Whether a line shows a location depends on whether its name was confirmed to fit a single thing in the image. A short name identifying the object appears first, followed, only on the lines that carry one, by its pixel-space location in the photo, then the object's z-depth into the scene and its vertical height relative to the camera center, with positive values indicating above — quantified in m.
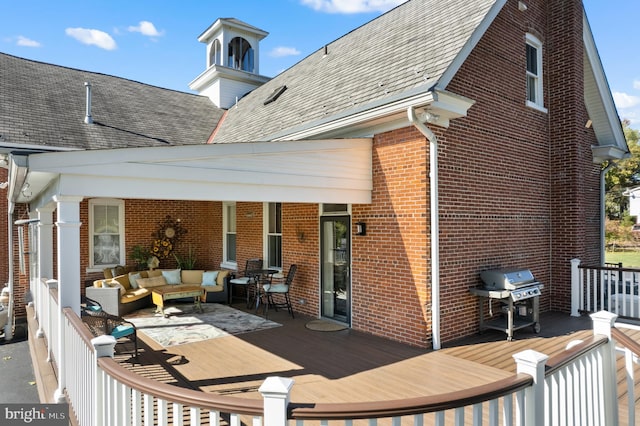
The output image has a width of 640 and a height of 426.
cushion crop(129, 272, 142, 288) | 10.41 -1.52
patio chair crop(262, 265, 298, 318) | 8.77 -1.50
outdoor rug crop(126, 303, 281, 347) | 7.36 -2.14
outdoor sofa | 8.76 -1.65
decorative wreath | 11.91 -0.50
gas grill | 6.59 -1.31
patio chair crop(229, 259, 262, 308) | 9.84 -1.50
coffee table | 8.94 -1.67
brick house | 5.79 +0.79
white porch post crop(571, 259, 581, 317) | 8.32 -1.49
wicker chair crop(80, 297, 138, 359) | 5.71 -1.60
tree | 32.62 +3.03
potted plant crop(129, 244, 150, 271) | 11.51 -1.05
